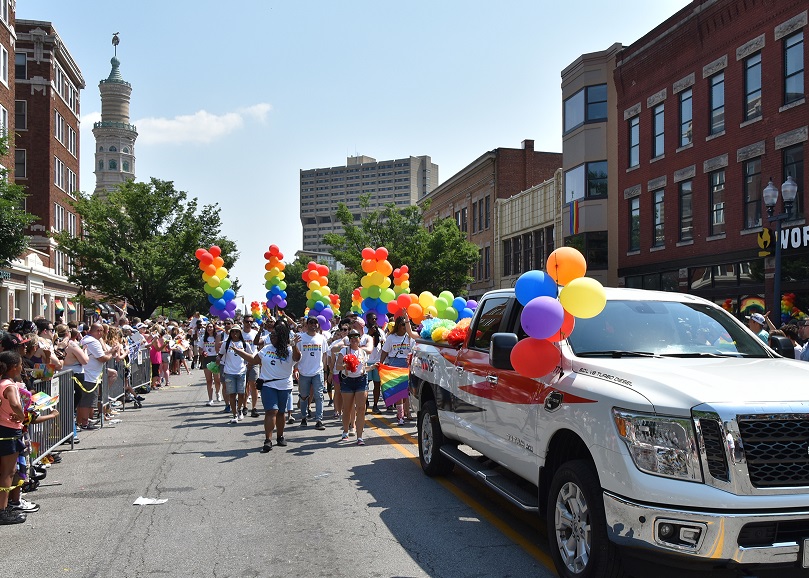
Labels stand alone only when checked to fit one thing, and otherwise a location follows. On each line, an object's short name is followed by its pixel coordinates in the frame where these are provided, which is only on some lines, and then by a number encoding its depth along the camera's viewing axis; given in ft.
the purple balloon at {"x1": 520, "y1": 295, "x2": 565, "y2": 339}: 18.40
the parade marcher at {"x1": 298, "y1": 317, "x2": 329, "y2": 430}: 40.98
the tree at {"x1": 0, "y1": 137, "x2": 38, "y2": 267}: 64.80
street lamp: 52.85
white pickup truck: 13.83
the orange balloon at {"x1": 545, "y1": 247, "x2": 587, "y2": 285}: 20.63
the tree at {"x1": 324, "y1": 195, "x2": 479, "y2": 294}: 134.00
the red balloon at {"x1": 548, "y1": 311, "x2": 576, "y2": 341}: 19.19
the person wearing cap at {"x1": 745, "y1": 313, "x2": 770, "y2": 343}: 37.45
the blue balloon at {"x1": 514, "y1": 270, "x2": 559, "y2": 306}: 20.66
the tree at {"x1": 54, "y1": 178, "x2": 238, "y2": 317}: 136.77
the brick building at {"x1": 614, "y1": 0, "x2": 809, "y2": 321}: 70.23
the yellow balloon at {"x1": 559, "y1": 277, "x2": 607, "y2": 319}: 18.72
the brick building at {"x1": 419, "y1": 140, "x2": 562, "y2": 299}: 151.23
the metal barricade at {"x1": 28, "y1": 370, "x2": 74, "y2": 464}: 30.42
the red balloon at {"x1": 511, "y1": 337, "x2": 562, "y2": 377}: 18.52
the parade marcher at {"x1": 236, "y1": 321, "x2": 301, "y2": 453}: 36.45
